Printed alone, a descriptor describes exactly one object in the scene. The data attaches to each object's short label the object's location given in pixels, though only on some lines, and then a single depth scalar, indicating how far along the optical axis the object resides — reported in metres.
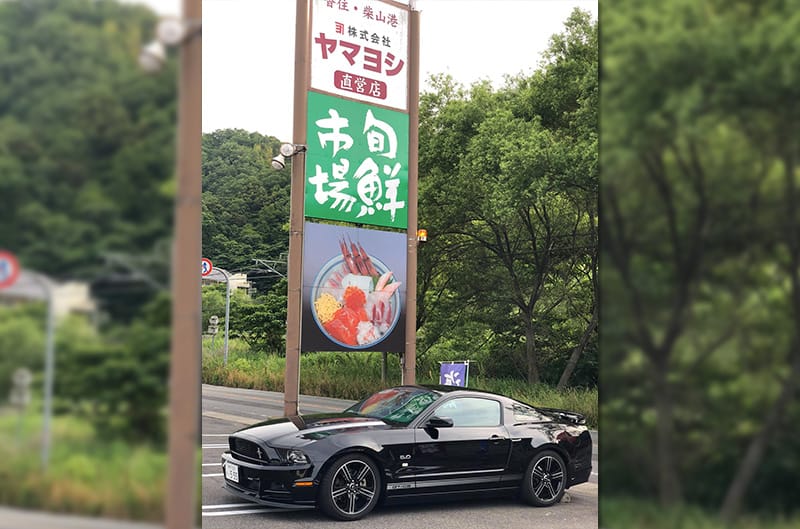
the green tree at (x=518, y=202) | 21.78
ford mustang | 7.35
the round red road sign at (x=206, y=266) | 33.47
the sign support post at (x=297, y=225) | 12.30
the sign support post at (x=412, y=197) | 13.43
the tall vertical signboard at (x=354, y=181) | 12.48
